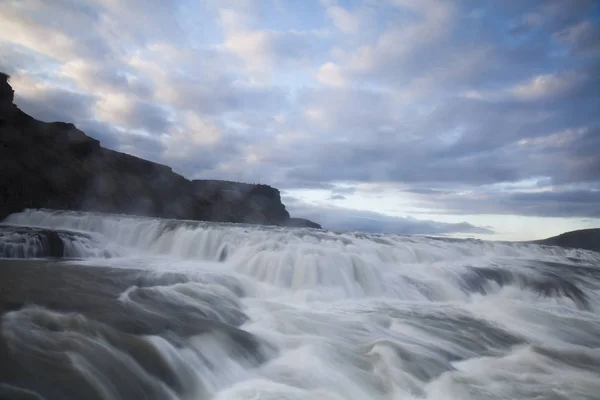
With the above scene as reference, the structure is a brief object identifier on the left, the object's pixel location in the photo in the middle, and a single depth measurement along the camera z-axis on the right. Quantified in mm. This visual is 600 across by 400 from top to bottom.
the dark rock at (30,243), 10414
